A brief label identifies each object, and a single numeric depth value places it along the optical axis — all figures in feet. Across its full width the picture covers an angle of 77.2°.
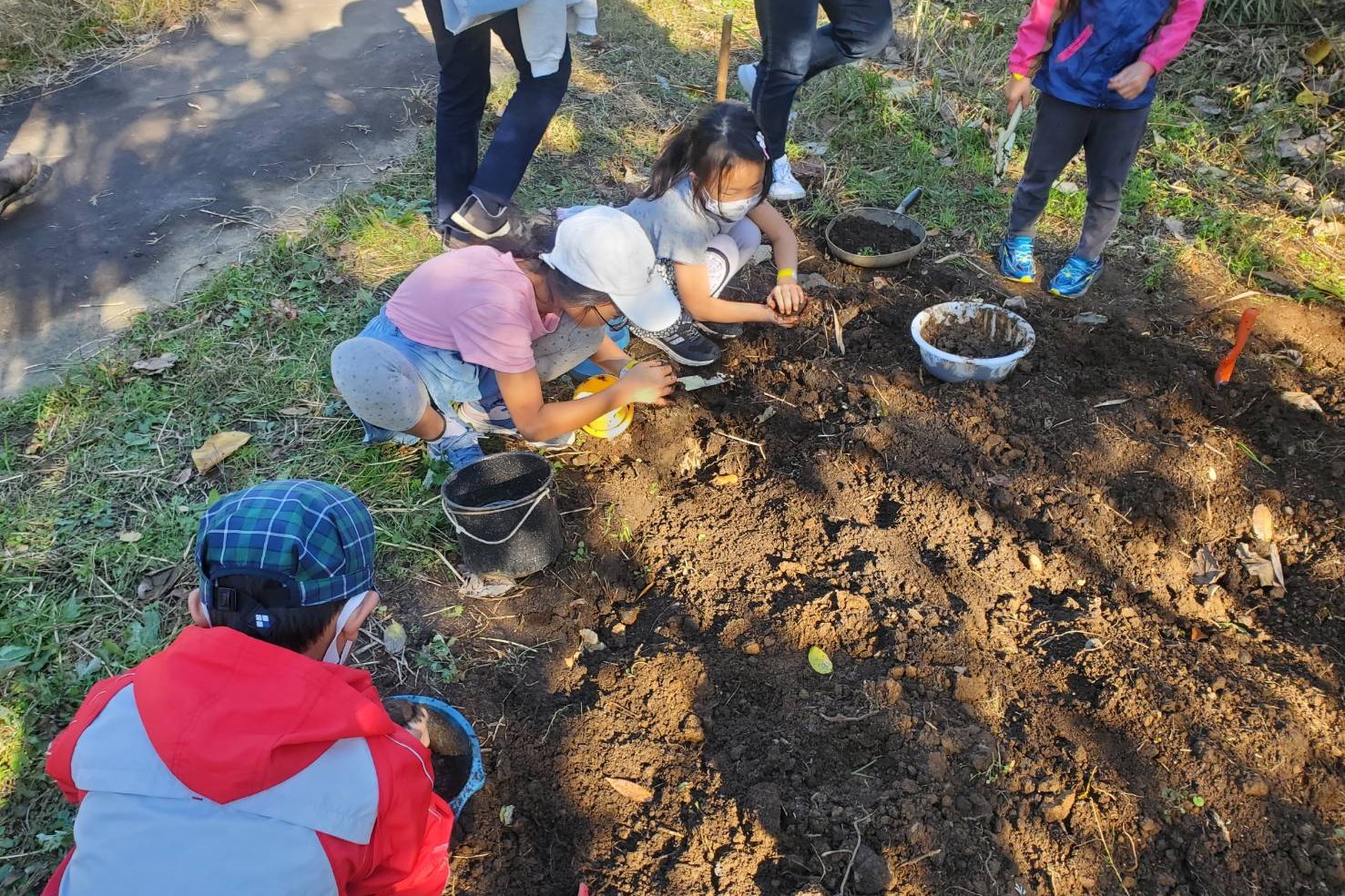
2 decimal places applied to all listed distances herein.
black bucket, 8.57
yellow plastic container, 10.55
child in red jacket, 4.70
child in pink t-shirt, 8.81
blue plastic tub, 6.89
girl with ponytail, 9.73
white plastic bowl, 10.70
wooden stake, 14.49
